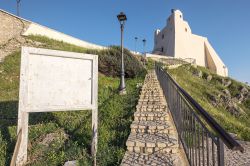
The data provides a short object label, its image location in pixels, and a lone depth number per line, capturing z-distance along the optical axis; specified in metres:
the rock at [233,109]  12.52
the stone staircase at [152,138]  2.59
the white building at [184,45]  33.54
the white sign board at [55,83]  2.54
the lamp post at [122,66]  6.51
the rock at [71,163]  2.39
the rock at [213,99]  11.78
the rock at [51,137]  3.14
